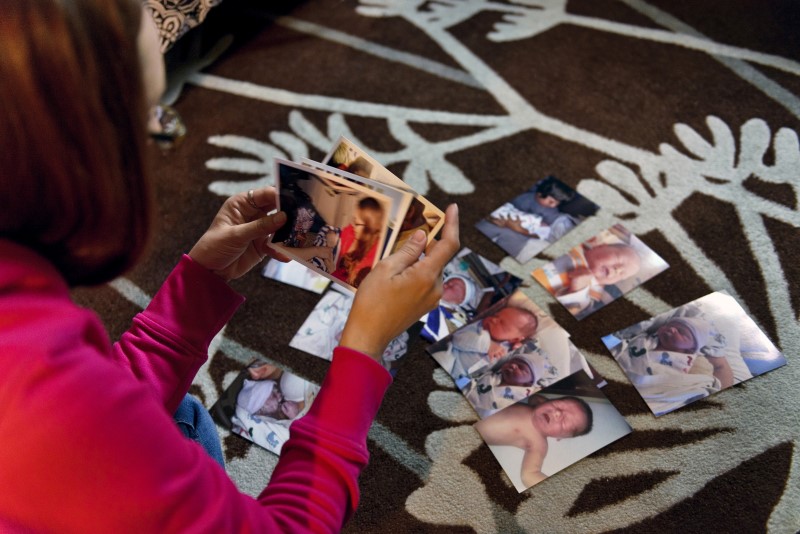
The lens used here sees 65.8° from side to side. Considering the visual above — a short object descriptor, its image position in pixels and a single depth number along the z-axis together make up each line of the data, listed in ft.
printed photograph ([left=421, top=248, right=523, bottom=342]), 4.22
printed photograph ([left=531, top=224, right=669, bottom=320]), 4.26
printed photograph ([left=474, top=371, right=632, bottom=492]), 3.64
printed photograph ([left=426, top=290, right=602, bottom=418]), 3.93
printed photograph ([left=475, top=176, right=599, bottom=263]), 4.57
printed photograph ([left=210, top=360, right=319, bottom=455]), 3.91
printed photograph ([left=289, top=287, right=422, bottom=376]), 4.11
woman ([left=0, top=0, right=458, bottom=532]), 1.56
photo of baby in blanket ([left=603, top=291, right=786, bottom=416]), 3.80
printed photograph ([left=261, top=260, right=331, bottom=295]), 4.50
